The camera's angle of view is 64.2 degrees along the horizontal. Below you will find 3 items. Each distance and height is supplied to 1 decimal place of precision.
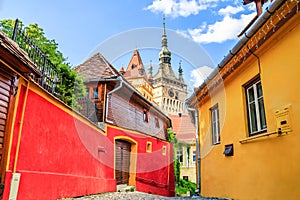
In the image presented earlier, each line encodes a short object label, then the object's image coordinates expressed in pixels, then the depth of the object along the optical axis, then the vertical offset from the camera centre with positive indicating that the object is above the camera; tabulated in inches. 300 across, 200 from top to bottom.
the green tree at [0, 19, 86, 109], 344.3 +133.6
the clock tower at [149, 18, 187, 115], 3403.1 +1118.3
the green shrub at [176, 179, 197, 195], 898.4 -88.9
